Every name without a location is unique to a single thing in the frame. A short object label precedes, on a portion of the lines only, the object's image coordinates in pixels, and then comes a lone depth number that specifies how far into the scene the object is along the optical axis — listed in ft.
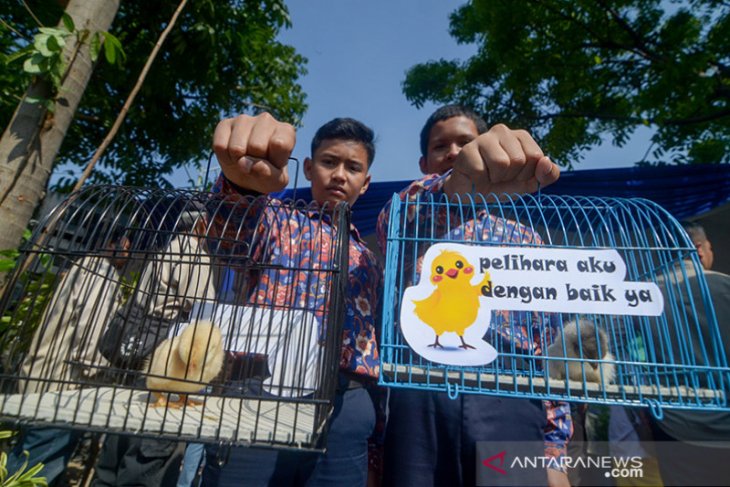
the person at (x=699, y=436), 3.98
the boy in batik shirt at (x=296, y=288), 2.95
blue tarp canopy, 8.35
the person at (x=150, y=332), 2.99
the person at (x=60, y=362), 2.76
